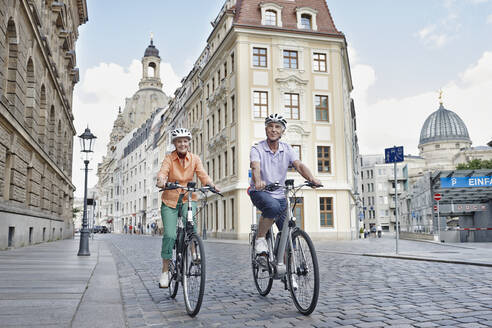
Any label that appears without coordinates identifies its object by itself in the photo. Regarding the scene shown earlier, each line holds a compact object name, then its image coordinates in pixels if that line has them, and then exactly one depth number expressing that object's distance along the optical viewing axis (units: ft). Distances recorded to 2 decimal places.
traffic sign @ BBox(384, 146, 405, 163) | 53.72
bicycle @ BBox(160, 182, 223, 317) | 15.57
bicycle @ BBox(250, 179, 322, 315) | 15.44
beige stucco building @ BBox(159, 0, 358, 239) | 109.60
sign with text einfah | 85.71
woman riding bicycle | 18.90
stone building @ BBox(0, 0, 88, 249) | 51.01
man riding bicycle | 17.61
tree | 231.38
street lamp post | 55.62
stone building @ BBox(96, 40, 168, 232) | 285.43
